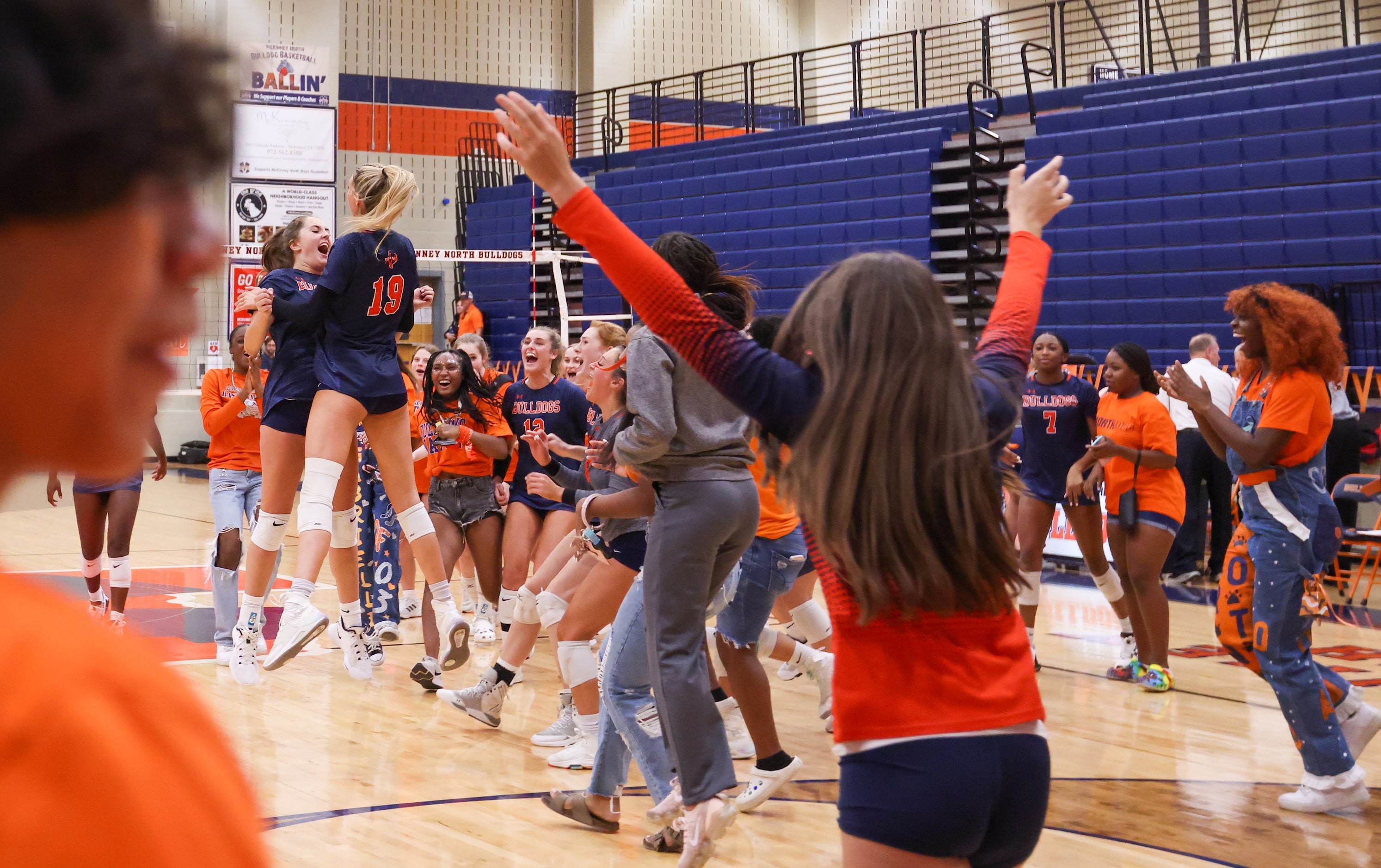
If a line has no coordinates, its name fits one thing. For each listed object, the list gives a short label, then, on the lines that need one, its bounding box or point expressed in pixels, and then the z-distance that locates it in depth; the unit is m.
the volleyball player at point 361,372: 5.09
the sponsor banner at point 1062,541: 10.20
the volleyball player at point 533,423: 6.39
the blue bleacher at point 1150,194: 10.67
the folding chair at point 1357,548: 8.27
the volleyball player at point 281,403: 5.12
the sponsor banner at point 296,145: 15.61
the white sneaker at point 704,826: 3.38
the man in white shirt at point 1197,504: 9.77
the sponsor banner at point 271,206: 15.02
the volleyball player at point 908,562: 1.77
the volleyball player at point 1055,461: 6.38
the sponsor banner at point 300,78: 16.52
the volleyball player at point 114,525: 6.30
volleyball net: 14.04
